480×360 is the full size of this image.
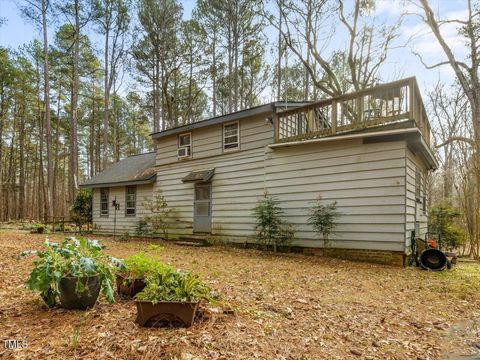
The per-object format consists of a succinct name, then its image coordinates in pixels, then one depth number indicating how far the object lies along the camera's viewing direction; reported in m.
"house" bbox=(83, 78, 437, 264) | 7.43
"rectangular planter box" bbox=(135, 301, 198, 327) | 2.82
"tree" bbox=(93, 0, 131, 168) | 19.62
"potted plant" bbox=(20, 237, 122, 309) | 3.07
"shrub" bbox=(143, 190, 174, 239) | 12.62
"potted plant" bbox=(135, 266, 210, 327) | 2.82
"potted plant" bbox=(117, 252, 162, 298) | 3.54
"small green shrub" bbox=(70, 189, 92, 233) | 16.89
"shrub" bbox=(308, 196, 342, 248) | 8.11
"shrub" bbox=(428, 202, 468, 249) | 11.20
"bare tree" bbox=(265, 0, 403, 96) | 14.82
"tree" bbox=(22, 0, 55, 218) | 17.58
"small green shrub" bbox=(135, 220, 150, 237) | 13.57
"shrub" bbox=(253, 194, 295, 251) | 9.03
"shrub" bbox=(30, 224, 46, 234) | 15.31
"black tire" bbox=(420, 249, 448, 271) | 7.20
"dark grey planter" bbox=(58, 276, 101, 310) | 3.18
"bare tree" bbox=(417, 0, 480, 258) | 12.46
